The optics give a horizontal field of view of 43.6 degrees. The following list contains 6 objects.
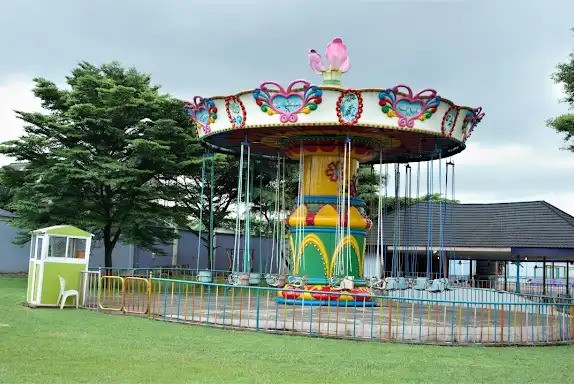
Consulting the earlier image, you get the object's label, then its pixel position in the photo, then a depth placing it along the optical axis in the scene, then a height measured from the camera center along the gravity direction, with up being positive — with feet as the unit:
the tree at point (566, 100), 59.16 +16.31
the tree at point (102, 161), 72.08 +11.05
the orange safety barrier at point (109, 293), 42.83 -1.57
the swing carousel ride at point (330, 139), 43.42 +9.33
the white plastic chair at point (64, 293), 43.96 -1.63
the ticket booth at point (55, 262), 44.42 +0.25
